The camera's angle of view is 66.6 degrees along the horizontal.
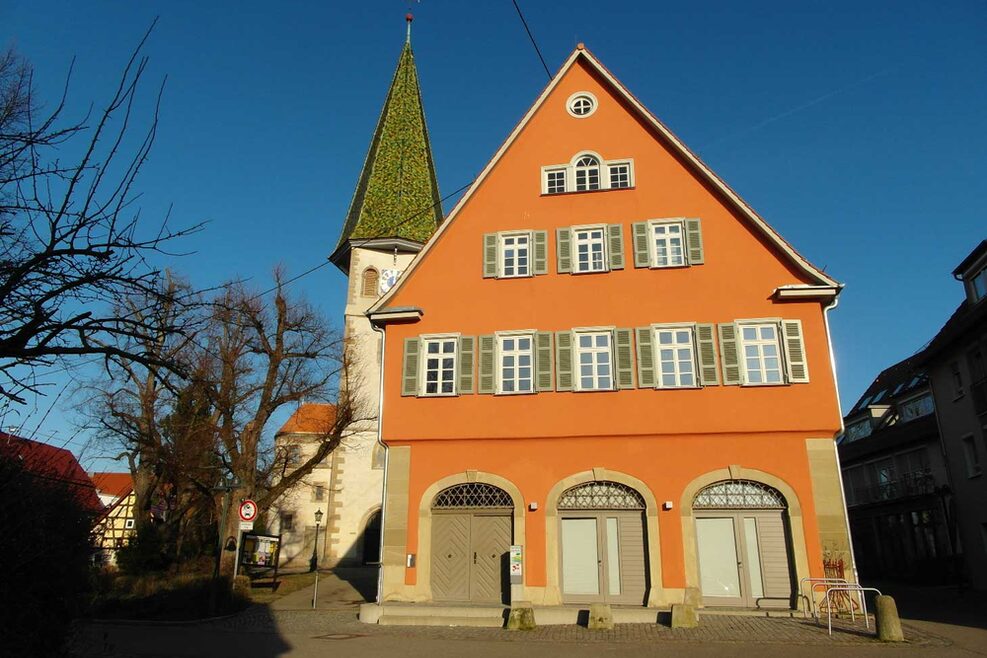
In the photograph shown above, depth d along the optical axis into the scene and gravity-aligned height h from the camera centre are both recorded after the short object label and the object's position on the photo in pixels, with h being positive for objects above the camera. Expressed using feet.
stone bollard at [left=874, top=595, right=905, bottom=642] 41.57 -2.27
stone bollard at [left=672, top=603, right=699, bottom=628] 47.60 -2.22
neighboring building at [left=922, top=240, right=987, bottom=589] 79.15 +19.04
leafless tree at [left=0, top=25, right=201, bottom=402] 15.12 +5.73
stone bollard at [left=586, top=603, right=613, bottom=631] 47.91 -2.39
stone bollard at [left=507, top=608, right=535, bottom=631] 48.96 -2.60
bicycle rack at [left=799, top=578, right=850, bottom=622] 51.29 -0.76
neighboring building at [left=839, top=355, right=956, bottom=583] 91.71 +12.47
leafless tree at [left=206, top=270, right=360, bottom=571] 81.66 +20.36
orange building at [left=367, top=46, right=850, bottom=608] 54.60 +14.01
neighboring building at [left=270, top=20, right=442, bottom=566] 111.86 +48.57
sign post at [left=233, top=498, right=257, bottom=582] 58.80 +4.69
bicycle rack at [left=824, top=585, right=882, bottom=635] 46.43 -0.67
